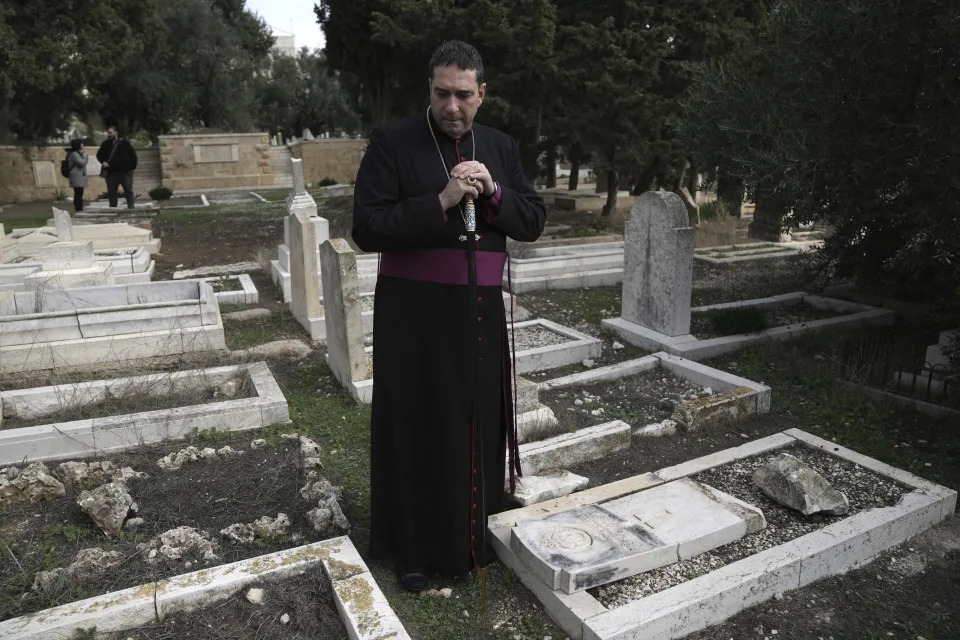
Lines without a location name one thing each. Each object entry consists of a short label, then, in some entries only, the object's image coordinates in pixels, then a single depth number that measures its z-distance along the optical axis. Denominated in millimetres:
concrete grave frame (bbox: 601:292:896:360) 6500
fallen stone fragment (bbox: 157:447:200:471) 4121
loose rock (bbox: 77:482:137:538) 3361
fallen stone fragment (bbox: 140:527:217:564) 3184
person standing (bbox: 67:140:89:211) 16500
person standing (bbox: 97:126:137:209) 16016
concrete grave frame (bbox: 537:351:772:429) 4929
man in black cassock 2697
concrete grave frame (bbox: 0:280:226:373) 5867
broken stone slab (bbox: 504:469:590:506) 3658
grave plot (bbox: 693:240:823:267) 11164
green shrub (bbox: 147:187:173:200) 22688
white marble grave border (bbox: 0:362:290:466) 4316
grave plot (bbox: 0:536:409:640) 2658
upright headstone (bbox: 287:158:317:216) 9328
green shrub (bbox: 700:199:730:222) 13862
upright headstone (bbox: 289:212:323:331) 7117
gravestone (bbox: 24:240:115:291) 8000
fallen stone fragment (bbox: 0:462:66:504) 3719
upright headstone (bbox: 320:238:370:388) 5363
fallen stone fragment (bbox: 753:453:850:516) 3574
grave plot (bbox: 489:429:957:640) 2854
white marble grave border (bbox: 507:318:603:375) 6198
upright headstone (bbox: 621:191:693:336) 6562
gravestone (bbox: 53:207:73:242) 9914
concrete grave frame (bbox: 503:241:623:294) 9398
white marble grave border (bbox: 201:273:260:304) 8469
